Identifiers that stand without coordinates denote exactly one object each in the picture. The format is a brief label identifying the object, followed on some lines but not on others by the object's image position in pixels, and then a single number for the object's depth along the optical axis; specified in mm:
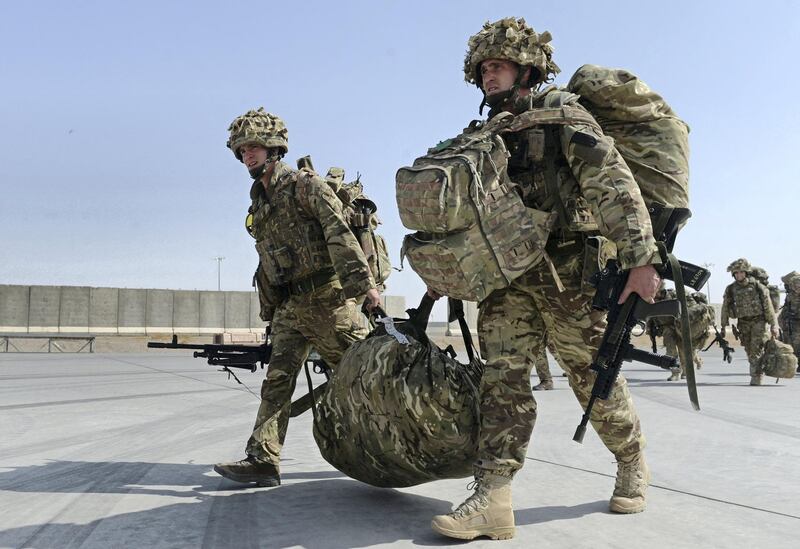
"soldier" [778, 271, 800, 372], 14039
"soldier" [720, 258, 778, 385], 10953
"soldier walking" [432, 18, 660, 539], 2621
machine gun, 4469
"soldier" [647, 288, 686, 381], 12655
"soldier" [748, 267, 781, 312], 11594
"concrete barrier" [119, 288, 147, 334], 31000
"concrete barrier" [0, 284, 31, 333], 29672
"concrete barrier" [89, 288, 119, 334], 30562
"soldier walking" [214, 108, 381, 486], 3713
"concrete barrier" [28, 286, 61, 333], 29953
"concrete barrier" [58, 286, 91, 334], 30312
